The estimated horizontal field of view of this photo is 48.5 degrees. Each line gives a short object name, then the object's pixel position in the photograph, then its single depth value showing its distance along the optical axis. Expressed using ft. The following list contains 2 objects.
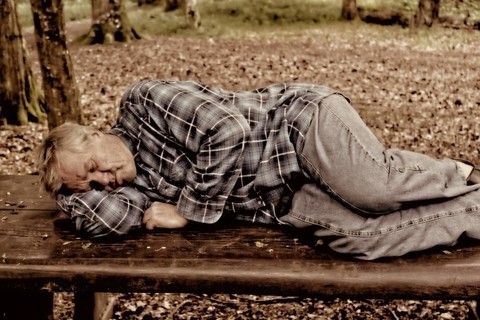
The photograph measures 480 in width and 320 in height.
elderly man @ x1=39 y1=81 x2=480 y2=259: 7.72
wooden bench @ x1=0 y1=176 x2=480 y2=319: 7.06
